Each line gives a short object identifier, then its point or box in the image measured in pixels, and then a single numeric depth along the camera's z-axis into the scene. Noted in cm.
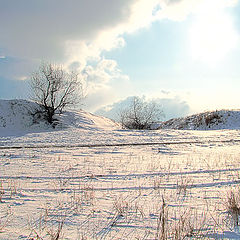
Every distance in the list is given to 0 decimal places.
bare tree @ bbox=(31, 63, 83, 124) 2339
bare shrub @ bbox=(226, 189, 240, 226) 269
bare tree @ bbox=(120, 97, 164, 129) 2784
